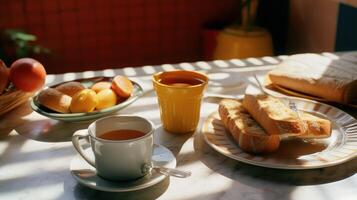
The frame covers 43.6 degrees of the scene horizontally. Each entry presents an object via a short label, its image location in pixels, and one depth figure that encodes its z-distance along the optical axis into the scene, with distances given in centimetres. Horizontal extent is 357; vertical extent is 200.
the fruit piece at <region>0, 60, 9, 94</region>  94
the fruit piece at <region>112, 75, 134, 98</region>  97
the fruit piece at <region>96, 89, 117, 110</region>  92
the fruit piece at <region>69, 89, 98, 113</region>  89
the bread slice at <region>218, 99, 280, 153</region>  74
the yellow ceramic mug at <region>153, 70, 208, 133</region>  85
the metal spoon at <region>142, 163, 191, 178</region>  66
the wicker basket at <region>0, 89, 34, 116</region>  94
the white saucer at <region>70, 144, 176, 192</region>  66
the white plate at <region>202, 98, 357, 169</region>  72
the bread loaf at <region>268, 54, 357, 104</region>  100
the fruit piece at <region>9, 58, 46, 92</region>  96
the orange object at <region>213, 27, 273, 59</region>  218
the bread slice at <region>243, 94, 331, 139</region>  74
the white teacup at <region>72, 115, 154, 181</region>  66
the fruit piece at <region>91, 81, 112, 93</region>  97
